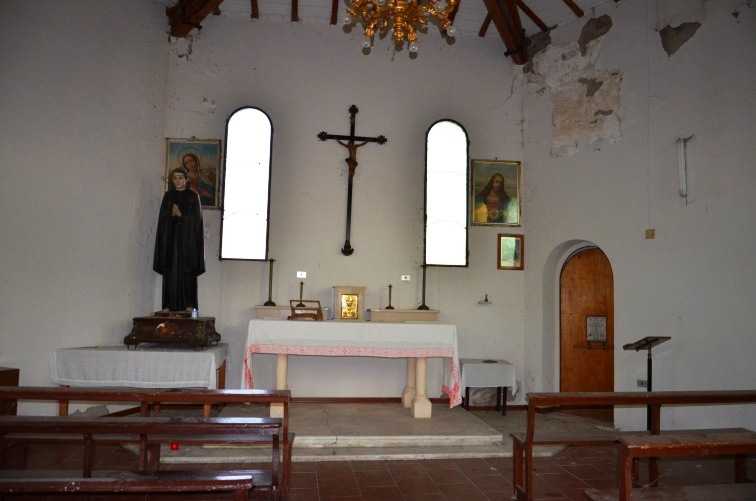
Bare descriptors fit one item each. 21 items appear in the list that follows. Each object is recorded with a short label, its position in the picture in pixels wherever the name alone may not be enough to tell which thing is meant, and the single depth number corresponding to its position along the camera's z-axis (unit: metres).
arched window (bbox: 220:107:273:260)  7.81
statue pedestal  6.28
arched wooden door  7.54
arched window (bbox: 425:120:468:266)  8.16
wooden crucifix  7.83
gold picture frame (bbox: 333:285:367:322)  7.26
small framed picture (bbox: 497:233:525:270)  8.14
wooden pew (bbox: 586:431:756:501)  2.55
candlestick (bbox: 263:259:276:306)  7.62
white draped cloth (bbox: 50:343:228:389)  5.79
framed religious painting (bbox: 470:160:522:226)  8.18
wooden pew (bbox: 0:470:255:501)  2.07
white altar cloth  6.07
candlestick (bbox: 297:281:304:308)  7.61
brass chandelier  4.62
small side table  7.31
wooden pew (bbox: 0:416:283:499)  2.11
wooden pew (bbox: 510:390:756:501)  3.76
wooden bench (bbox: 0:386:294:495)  3.56
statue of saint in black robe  6.87
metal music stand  5.89
